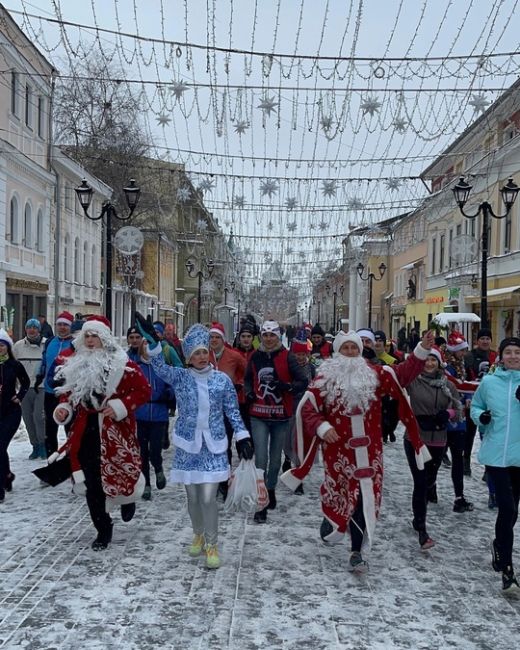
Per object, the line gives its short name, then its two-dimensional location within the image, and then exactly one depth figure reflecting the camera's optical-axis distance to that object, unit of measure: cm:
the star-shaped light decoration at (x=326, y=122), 1180
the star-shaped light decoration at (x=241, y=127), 1188
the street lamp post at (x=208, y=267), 3753
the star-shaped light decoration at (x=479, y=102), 1117
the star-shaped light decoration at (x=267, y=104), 1129
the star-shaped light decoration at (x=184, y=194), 1938
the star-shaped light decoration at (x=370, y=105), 1141
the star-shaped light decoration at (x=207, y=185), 1692
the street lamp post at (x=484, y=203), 1500
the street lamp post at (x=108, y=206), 1441
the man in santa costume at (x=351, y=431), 512
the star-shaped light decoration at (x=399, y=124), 1179
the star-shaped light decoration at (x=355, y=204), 1764
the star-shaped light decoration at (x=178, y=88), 1107
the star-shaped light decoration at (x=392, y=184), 1677
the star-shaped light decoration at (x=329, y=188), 1684
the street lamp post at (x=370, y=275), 3782
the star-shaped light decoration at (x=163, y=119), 1164
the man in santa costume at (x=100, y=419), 542
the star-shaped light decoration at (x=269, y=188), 1692
